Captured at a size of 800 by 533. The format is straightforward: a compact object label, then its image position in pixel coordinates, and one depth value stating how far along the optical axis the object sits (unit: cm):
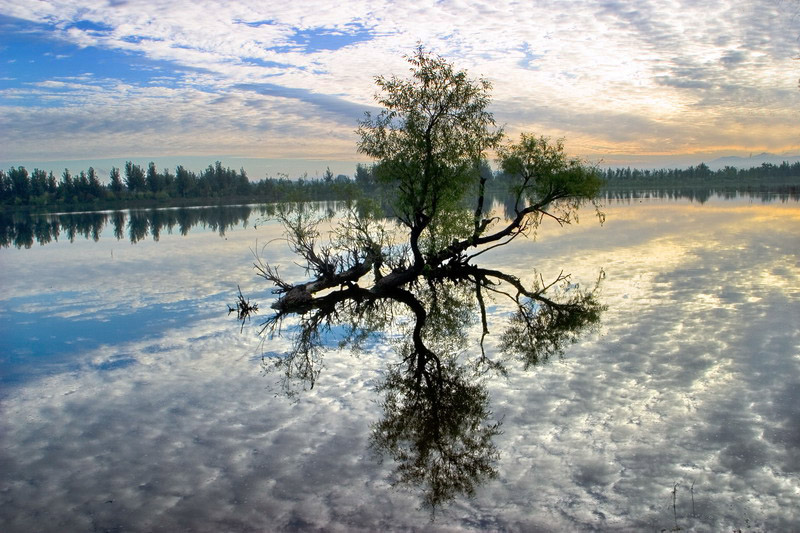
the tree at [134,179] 16200
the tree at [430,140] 2578
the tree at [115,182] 16250
